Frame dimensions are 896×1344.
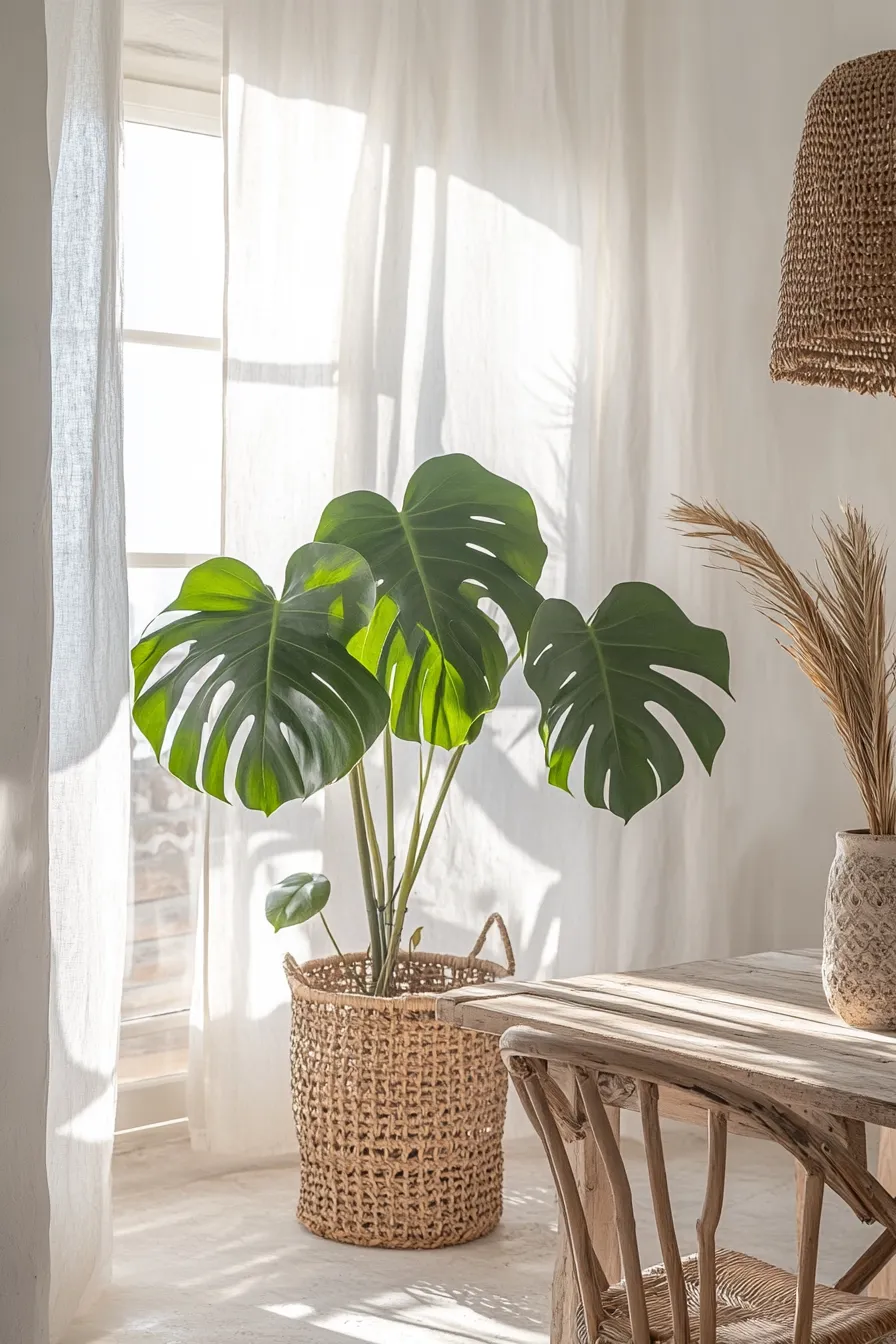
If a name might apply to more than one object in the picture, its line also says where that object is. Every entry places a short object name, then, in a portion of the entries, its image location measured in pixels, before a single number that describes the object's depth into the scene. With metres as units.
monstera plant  2.26
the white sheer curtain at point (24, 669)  1.88
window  3.23
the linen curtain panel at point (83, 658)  2.46
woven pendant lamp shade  1.84
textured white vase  1.80
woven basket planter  2.69
